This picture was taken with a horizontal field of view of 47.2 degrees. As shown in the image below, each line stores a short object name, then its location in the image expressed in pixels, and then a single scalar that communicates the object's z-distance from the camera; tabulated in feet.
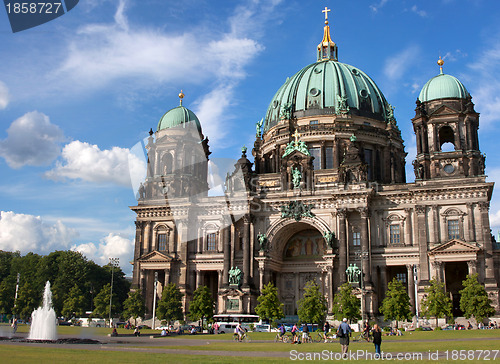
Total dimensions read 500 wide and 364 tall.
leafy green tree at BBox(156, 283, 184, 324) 225.56
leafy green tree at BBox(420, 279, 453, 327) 191.21
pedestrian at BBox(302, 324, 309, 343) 129.03
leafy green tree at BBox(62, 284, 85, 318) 323.98
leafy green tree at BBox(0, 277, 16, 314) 350.84
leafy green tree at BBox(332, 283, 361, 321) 200.30
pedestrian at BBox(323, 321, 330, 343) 135.81
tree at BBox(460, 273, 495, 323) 188.65
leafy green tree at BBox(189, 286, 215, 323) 221.46
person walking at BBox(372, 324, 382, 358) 84.48
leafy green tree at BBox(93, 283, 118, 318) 292.20
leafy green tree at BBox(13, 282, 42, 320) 315.37
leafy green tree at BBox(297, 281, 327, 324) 200.23
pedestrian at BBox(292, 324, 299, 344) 121.38
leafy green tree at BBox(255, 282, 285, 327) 211.41
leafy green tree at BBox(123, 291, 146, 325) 233.96
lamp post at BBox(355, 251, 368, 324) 202.18
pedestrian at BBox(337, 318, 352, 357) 84.28
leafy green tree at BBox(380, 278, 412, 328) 196.34
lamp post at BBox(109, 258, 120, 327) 286.48
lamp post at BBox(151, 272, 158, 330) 224.68
